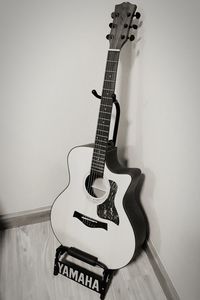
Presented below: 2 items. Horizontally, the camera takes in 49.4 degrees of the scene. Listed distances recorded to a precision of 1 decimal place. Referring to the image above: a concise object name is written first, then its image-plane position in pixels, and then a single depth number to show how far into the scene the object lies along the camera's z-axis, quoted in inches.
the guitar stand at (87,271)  38.3
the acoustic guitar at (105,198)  35.4
